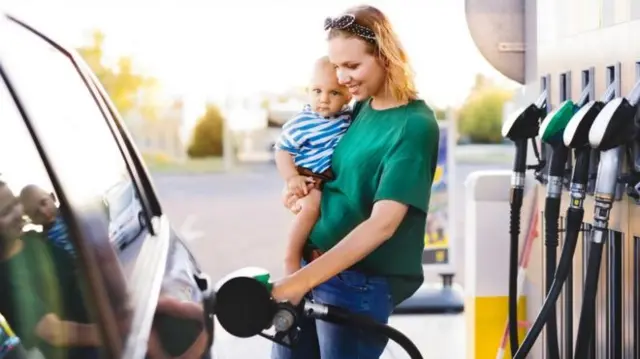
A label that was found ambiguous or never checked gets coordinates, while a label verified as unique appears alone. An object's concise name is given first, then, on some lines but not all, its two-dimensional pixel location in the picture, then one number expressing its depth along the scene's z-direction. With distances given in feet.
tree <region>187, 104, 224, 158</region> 87.86
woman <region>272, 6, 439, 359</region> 6.56
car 3.51
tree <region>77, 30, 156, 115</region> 71.05
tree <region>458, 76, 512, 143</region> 83.61
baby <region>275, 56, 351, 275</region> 7.90
